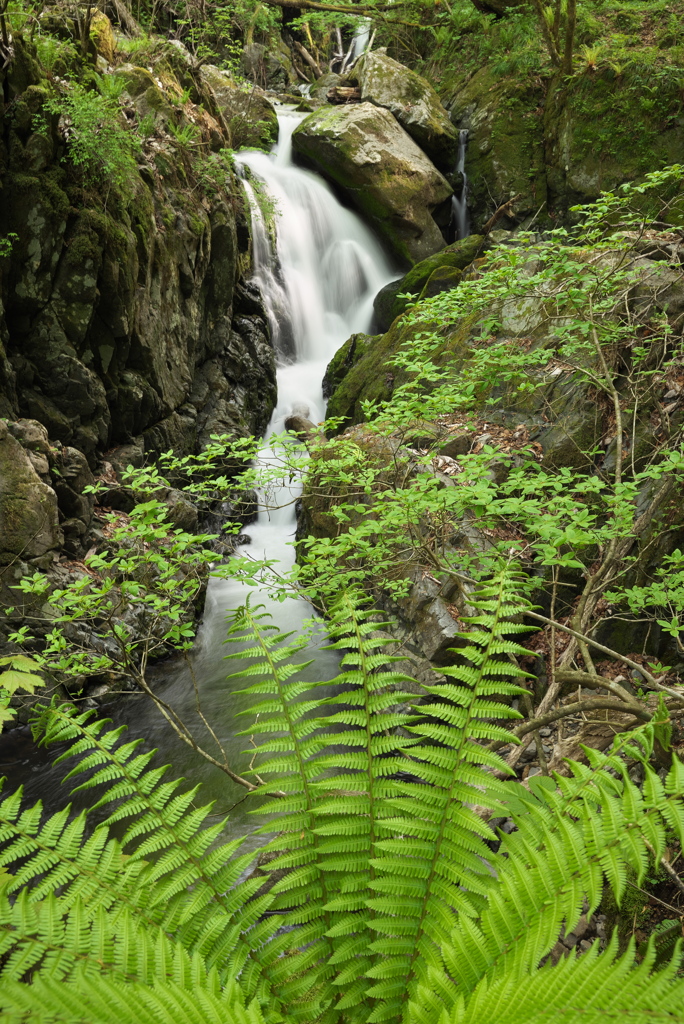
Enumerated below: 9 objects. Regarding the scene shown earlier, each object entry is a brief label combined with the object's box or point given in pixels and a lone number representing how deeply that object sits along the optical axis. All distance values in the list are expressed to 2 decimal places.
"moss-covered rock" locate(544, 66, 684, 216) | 10.15
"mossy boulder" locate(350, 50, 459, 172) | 14.24
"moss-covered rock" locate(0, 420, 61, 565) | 5.81
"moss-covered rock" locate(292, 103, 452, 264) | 13.55
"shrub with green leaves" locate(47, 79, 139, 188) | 6.43
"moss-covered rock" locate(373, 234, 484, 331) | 10.50
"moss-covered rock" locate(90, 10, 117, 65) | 8.57
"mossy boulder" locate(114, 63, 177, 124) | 8.71
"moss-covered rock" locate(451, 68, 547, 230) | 12.78
